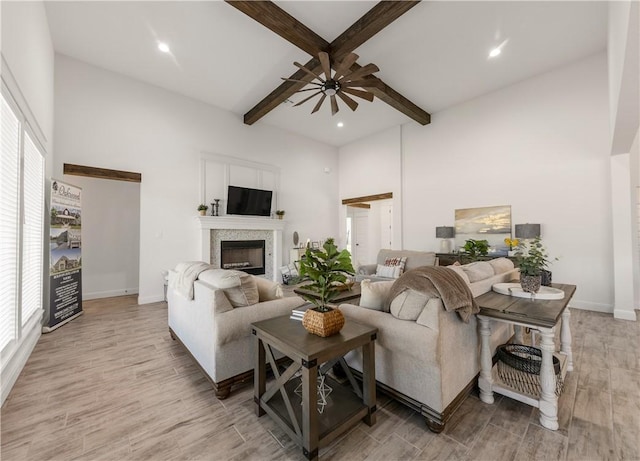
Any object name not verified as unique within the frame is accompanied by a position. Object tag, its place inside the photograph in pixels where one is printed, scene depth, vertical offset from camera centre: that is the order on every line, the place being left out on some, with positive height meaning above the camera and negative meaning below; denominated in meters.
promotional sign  3.56 -0.28
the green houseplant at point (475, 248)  3.80 -0.22
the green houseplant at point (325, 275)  1.70 -0.26
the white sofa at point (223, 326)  2.05 -0.73
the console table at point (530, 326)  1.72 -0.73
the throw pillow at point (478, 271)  2.37 -0.35
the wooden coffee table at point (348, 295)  3.33 -0.79
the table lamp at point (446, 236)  5.68 -0.07
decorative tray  2.17 -0.50
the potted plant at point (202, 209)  5.46 +0.51
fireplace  5.97 -0.49
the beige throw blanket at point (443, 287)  1.71 -0.36
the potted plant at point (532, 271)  2.24 -0.32
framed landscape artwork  5.09 +0.14
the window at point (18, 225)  2.19 +0.10
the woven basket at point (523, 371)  1.97 -1.05
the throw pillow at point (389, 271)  4.96 -0.71
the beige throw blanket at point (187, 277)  2.52 -0.41
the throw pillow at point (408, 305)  1.79 -0.49
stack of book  1.97 -0.59
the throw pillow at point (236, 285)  2.16 -0.42
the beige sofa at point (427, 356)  1.68 -0.84
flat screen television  6.00 +0.76
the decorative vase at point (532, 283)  2.24 -0.42
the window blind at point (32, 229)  2.76 +0.07
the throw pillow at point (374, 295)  2.11 -0.48
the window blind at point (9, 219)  2.15 +0.14
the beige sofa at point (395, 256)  5.03 -0.52
